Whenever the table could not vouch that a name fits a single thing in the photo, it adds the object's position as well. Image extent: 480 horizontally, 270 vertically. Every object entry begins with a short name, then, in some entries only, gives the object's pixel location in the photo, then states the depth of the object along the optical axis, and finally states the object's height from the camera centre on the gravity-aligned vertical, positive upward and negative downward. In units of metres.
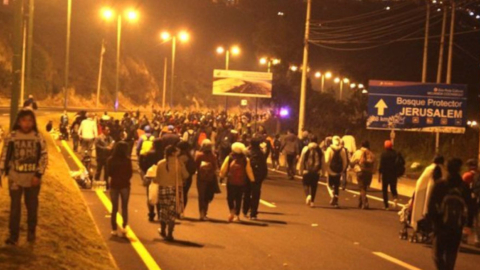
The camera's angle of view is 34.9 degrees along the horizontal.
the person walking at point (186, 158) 14.06 -0.91
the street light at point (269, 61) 58.75 +4.08
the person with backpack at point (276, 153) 30.45 -1.55
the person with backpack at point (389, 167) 18.27 -1.12
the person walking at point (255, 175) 15.47 -1.29
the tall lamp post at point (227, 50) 55.91 +4.71
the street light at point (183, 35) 49.34 +4.78
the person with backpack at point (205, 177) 14.93 -1.31
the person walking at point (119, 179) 12.48 -1.20
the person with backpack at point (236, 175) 14.95 -1.23
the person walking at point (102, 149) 19.91 -1.16
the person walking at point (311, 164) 17.95 -1.13
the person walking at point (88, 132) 24.19 -0.92
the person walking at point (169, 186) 12.43 -1.32
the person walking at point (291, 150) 25.80 -1.18
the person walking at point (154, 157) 14.56 -0.98
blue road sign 29.67 +0.63
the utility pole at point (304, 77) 36.75 +1.92
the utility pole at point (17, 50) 14.41 +0.95
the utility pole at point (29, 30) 23.72 +2.48
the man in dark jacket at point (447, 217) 8.73 -1.07
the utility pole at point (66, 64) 42.45 +2.19
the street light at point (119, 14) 43.50 +5.36
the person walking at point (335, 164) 18.27 -1.12
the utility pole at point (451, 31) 38.84 +4.72
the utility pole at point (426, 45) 40.00 +4.08
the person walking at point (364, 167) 18.42 -1.19
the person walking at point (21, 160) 9.16 -0.73
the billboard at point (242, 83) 55.75 +2.12
